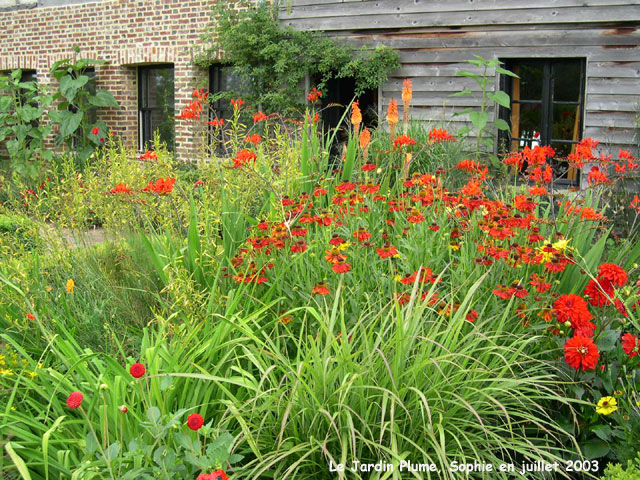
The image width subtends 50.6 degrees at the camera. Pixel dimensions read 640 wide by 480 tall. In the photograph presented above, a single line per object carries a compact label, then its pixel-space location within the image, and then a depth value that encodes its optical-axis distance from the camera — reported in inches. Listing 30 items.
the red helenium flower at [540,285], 108.3
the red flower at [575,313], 98.3
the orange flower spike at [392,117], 185.6
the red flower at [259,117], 210.4
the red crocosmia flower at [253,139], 181.0
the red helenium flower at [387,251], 109.1
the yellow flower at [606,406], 94.8
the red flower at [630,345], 98.1
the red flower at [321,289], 102.3
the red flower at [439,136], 176.9
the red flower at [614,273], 99.4
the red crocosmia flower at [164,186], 130.6
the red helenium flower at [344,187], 137.3
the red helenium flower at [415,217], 121.9
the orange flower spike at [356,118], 184.7
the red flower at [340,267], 103.5
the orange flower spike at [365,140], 169.8
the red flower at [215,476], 69.0
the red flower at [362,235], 116.3
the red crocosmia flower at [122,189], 136.9
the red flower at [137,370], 71.1
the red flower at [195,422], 69.7
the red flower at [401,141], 163.9
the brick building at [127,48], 426.6
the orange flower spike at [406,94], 193.2
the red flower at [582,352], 94.2
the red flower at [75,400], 69.1
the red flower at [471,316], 104.7
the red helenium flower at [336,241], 109.5
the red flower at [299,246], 114.8
